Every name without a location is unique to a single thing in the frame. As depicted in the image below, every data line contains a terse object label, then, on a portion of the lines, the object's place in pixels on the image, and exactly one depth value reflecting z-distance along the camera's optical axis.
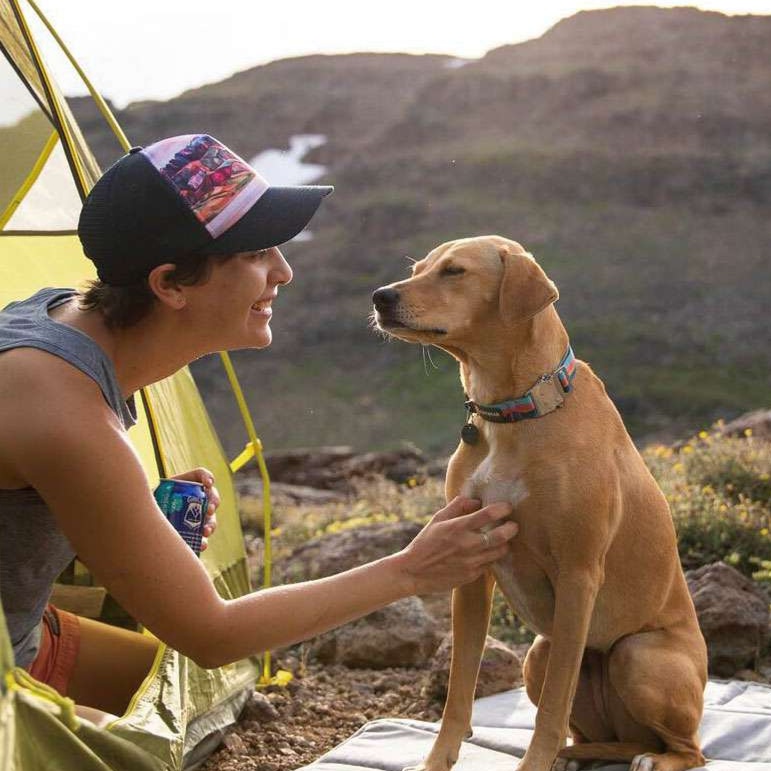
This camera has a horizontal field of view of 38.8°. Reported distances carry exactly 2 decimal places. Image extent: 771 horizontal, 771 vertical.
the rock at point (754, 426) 8.07
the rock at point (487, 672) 4.22
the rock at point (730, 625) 4.52
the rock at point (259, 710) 4.23
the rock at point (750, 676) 4.51
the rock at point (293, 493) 9.38
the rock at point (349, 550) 5.88
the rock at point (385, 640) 4.79
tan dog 2.97
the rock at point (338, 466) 10.23
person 2.09
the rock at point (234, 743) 3.93
